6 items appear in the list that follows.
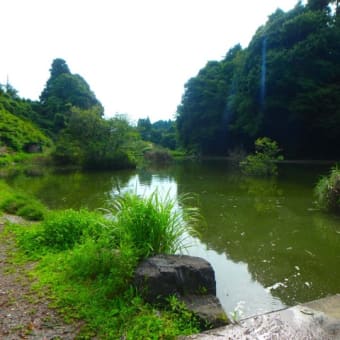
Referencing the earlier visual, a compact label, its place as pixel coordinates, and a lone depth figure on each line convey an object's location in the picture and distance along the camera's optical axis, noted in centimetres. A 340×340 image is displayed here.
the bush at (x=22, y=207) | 542
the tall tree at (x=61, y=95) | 3447
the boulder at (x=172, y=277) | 229
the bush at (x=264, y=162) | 1385
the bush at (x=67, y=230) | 344
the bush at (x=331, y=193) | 613
